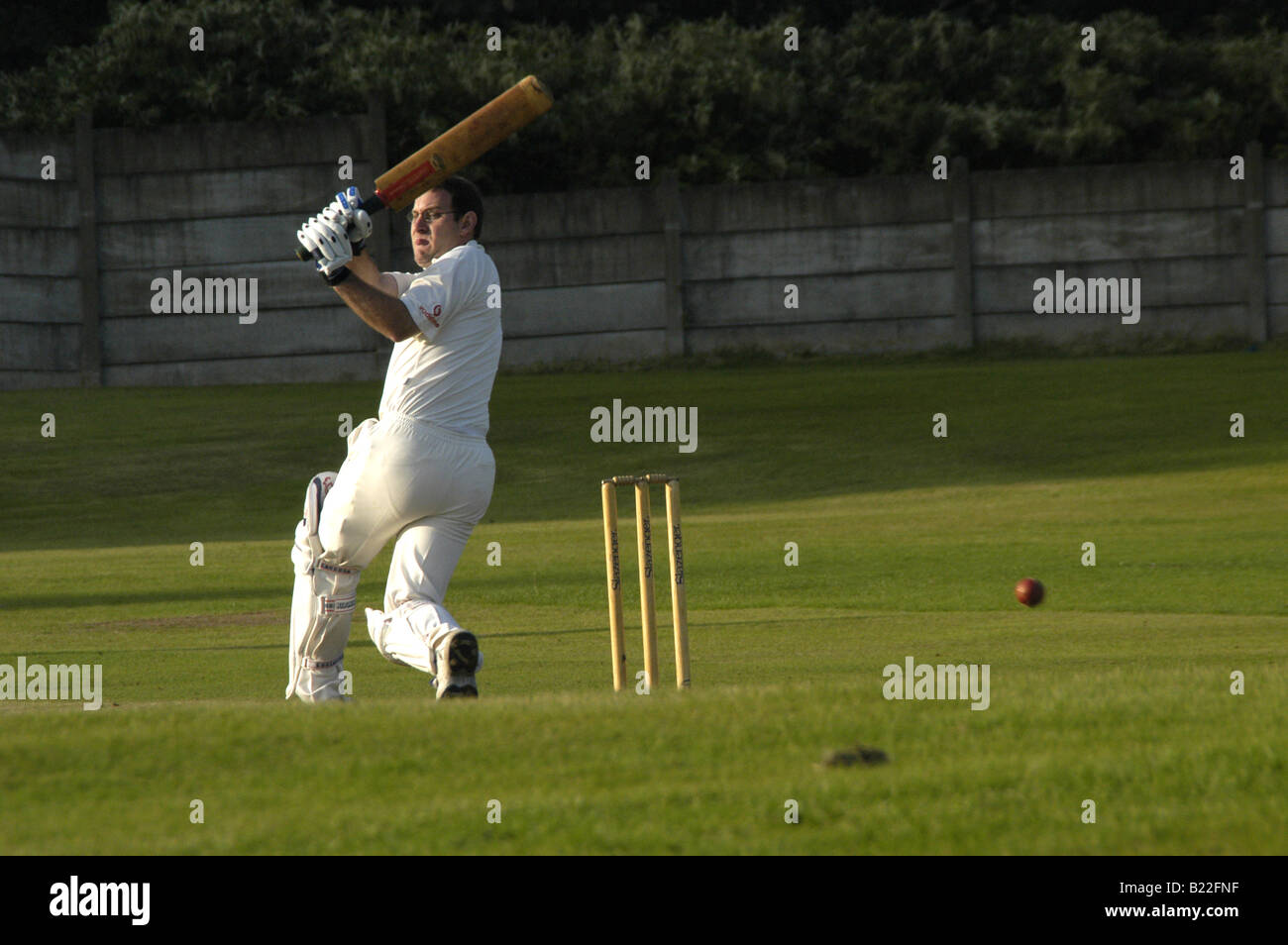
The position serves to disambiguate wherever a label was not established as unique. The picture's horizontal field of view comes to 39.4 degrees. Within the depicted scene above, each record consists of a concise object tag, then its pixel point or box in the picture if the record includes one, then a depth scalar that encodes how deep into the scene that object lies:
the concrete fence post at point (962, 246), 28.79
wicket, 7.66
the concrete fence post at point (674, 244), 29.06
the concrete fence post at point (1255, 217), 28.53
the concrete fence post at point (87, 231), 29.06
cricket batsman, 6.64
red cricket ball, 11.20
